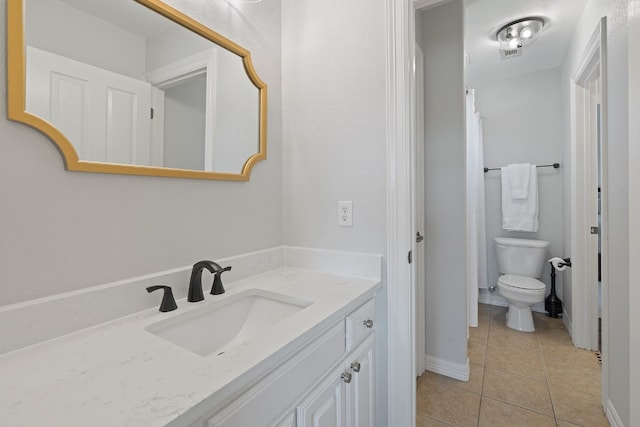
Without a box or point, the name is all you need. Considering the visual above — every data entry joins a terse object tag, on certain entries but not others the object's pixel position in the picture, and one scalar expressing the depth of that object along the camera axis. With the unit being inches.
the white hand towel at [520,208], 119.8
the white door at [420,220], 76.9
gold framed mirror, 30.6
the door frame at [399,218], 49.4
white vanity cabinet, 25.9
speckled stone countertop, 19.8
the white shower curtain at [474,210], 96.0
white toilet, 100.3
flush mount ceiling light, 89.7
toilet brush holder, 113.7
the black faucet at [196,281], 40.9
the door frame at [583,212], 89.0
